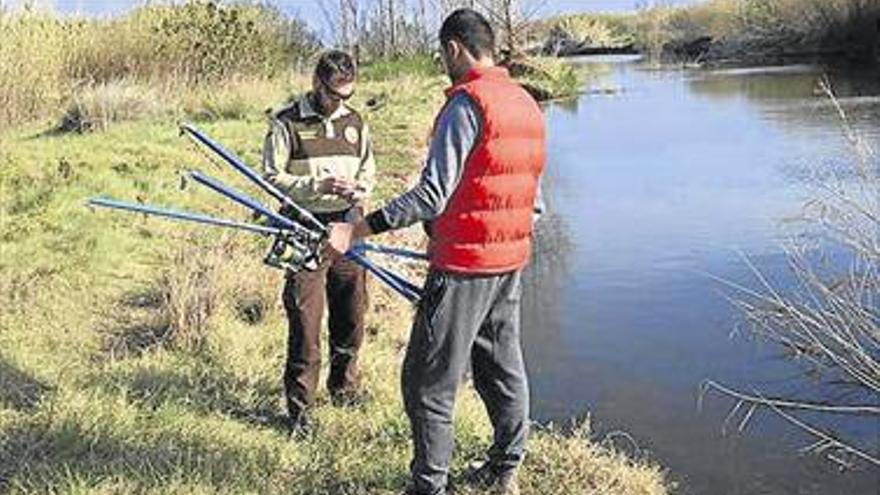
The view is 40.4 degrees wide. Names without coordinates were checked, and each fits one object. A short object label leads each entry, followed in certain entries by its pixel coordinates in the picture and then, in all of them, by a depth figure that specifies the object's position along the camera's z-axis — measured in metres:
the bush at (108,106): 15.88
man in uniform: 5.07
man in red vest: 3.87
